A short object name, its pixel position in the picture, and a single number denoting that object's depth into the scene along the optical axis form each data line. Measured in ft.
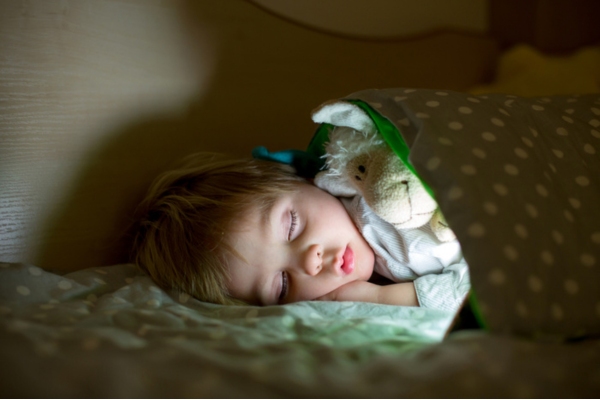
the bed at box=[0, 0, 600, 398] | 1.78
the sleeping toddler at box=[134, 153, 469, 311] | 3.10
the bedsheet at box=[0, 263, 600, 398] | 1.66
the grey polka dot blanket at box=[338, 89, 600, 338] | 1.98
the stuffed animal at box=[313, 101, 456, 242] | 2.77
